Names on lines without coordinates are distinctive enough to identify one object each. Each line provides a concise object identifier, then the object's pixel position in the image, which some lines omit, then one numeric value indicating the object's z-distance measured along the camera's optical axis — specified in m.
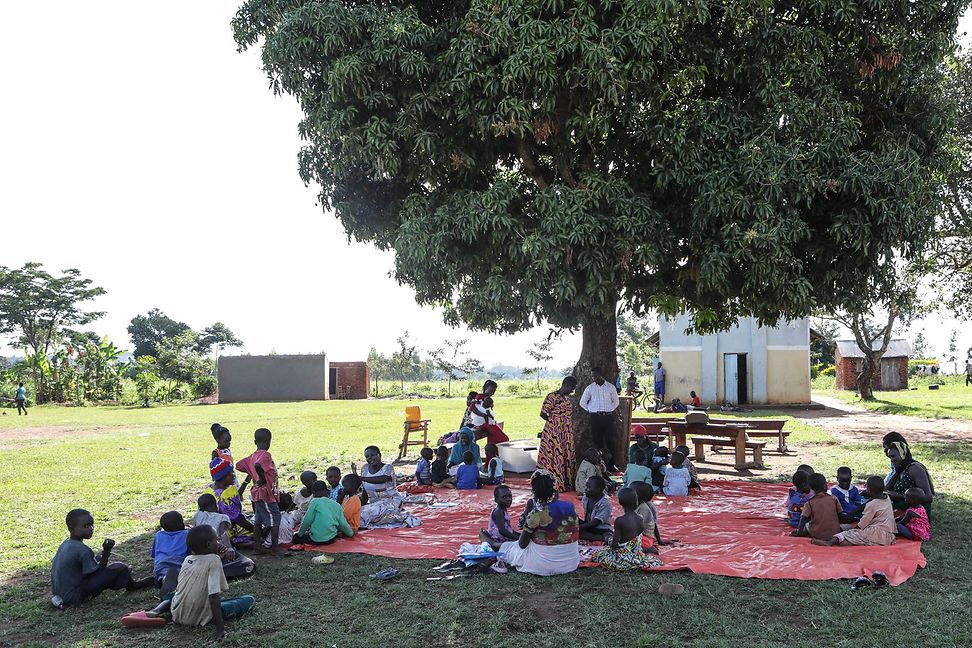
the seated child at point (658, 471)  10.91
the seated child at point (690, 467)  11.14
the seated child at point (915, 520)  7.75
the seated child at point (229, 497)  7.66
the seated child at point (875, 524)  7.40
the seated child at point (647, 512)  7.61
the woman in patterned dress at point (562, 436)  11.64
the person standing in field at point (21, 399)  32.41
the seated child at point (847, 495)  8.56
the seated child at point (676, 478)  10.76
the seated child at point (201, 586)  5.43
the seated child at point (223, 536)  6.80
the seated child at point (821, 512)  7.67
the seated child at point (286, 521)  8.14
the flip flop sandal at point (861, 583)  6.26
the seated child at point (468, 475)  11.55
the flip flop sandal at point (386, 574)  6.87
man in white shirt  12.34
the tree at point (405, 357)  55.69
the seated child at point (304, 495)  8.40
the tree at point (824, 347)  60.08
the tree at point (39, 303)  44.09
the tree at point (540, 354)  51.28
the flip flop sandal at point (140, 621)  5.58
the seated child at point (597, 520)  7.84
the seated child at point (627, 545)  6.93
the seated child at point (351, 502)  8.72
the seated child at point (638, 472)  9.92
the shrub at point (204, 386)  45.56
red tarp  6.85
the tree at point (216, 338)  72.75
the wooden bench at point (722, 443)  13.93
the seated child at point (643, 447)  10.62
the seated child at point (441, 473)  11.71
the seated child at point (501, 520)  7.59
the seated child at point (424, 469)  11.93
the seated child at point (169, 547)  6.31
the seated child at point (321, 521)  8.12
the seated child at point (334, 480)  8.92
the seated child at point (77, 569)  6.09
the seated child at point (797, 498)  8.44
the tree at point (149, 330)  70.31
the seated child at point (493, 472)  11.86
